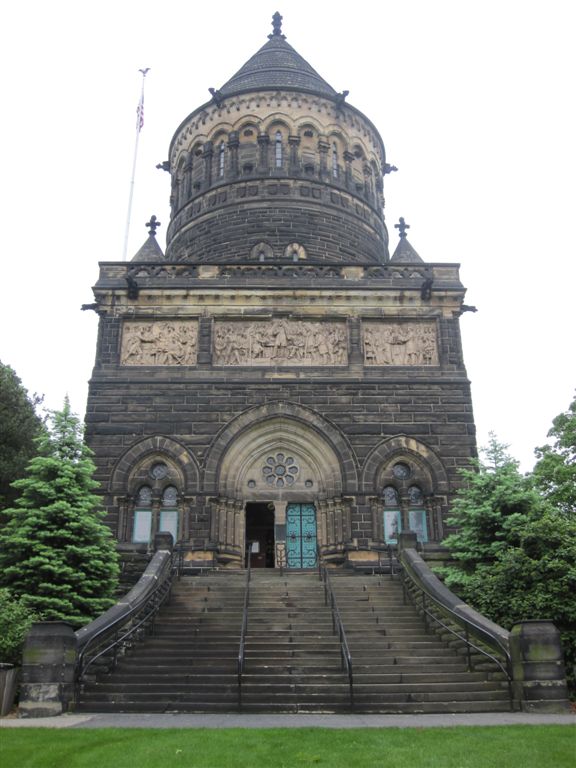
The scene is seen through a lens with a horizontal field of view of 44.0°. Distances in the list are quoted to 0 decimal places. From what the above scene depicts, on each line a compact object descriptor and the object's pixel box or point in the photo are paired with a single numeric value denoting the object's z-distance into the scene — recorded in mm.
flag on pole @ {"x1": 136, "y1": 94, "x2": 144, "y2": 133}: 31172
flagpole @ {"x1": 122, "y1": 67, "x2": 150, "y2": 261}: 28389
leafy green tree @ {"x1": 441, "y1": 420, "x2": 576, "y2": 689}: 12586
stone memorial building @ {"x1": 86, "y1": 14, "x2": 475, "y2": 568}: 19188
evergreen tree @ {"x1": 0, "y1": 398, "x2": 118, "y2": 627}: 13812
